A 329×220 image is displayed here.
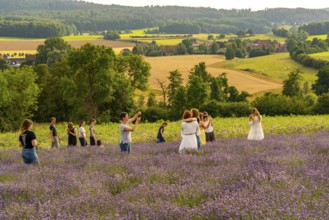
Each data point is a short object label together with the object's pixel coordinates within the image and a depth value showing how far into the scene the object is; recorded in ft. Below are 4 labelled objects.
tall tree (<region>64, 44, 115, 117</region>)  172.04
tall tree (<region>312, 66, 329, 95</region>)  260.97
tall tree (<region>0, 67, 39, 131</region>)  170.51
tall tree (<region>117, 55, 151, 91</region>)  217.36
